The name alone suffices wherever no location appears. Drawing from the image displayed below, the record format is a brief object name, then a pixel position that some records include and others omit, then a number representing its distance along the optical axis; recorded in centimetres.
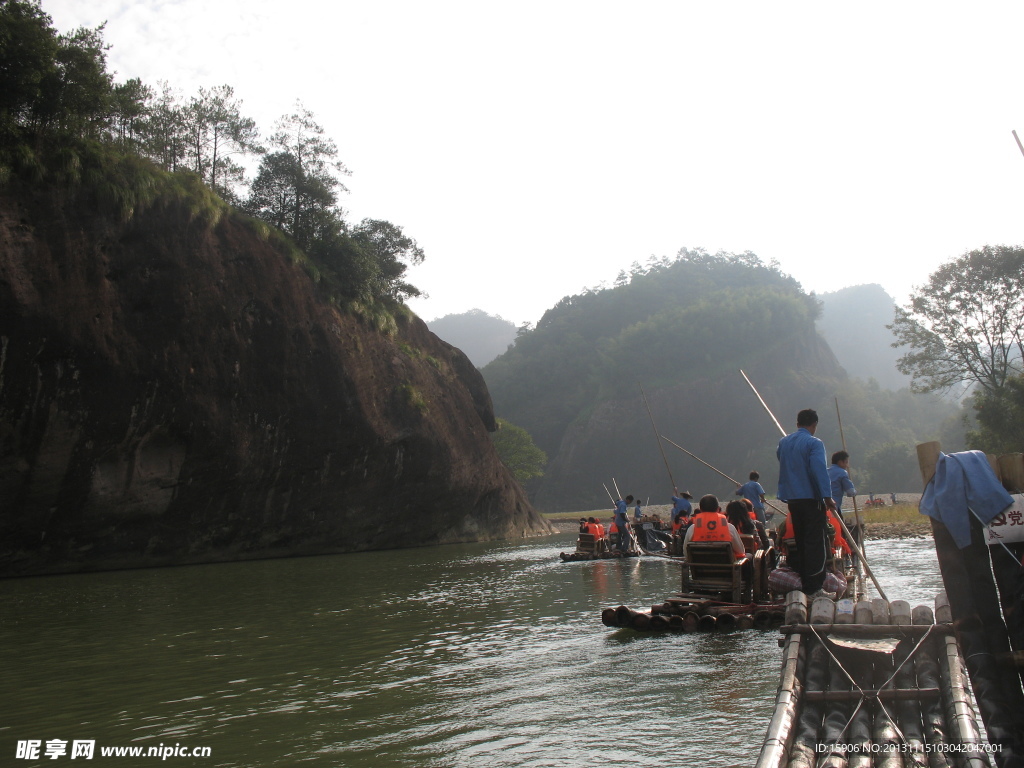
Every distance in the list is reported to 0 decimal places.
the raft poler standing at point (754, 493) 1342
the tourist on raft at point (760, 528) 1134
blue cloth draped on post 419
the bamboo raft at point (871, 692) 360
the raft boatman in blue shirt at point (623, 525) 2081
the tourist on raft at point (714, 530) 924
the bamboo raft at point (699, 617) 852
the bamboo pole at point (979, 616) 403
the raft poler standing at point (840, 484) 906
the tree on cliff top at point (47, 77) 2006
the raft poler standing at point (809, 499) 768
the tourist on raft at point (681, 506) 1705
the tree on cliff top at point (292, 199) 3247
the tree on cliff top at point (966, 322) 3891
